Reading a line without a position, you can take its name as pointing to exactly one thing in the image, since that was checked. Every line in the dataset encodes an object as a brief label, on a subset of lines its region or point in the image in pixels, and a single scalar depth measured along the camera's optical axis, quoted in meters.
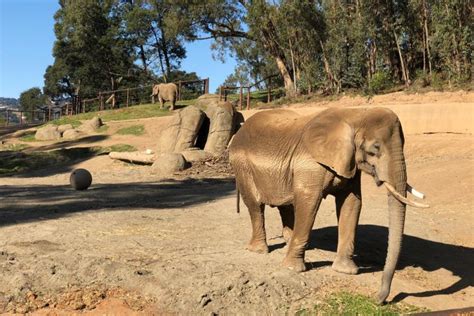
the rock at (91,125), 28.83
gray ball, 14.67
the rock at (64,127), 30.18
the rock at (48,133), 29.16
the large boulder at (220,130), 20.44
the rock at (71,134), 28.50
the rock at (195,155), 19.48
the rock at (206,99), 34.22
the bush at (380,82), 24.36
